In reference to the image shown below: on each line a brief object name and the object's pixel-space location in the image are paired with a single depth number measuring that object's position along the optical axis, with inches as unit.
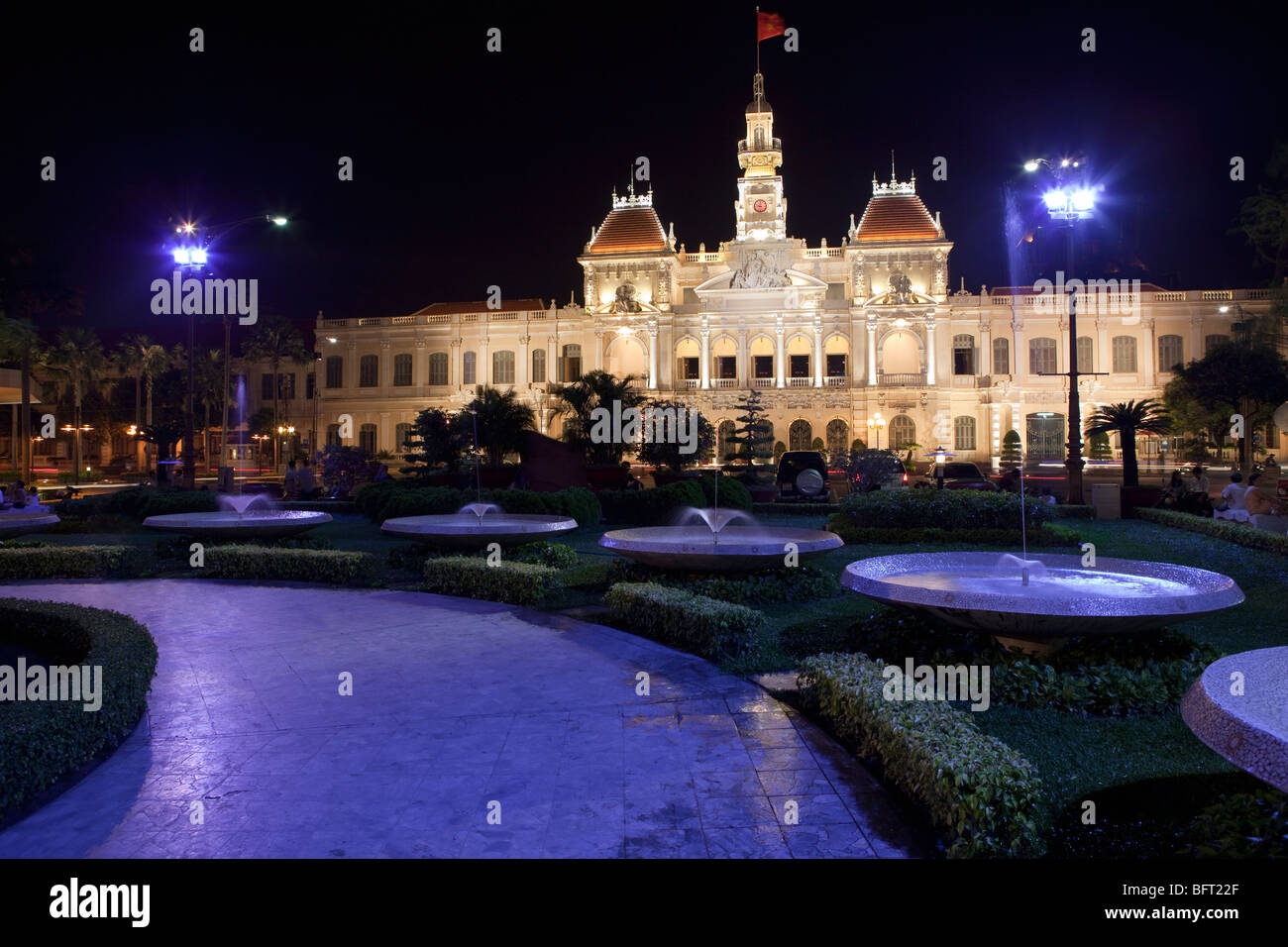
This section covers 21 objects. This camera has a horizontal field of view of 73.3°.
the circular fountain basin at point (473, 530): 425.4
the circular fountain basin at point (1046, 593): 200.5
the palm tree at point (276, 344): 2172.7
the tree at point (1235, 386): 1341.0
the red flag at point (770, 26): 1769.2
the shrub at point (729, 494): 695.1
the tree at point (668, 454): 920.3
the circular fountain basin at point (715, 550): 343.6
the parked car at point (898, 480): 882.8
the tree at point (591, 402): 901.8
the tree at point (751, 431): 1088.8
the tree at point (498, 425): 885.8
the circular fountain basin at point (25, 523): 472.7
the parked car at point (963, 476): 937.0
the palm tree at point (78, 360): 1807.3
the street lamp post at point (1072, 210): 728.3
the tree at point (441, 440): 879.1
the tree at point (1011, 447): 1689.0
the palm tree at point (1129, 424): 790.5
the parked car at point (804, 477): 928.3
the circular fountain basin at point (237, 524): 474.6
